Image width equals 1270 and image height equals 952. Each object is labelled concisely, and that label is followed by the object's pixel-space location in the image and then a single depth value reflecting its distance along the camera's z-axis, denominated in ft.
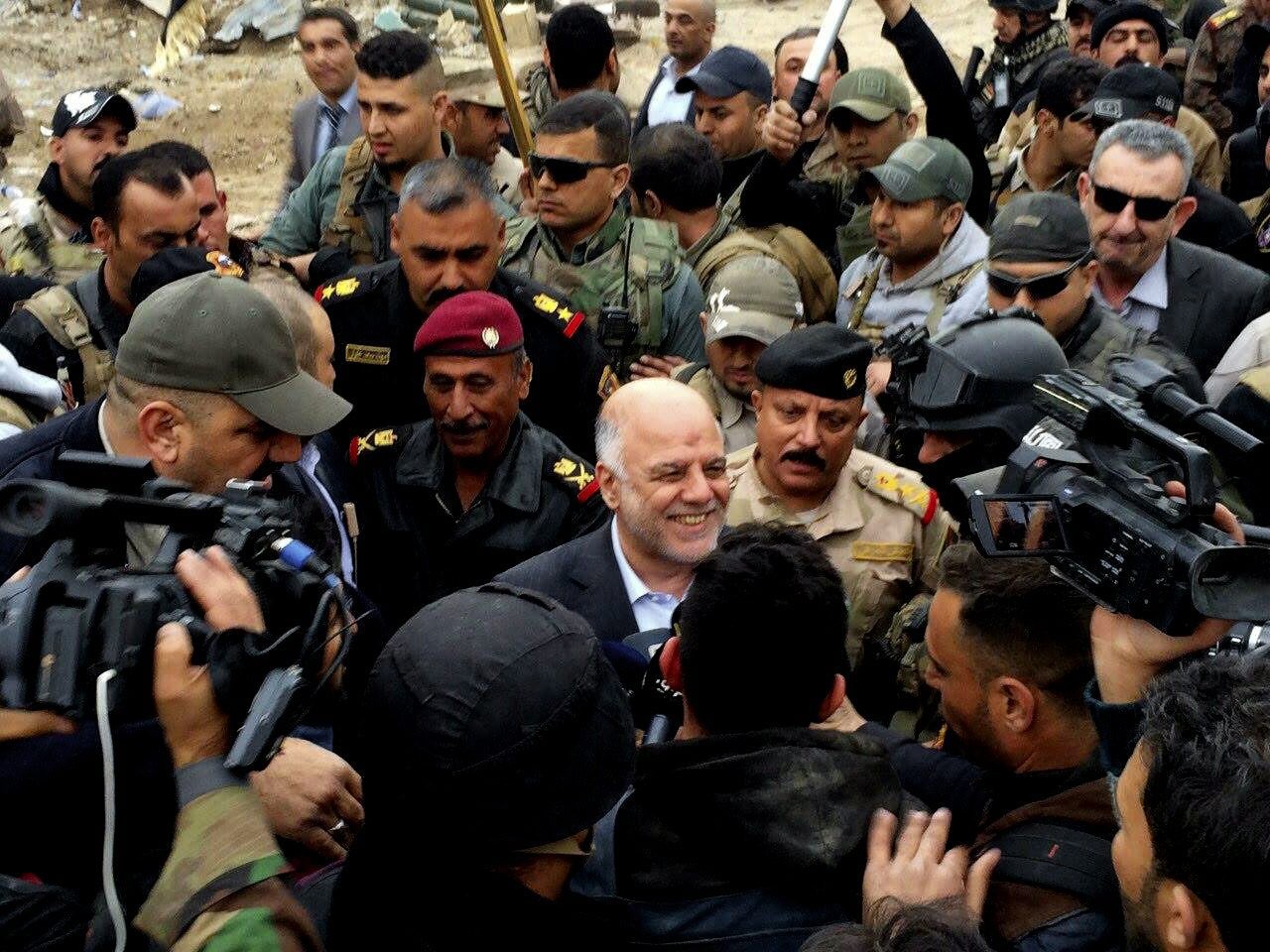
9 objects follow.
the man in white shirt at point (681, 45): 26.61
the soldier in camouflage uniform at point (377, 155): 19.86
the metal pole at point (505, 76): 22.58
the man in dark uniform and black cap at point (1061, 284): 15.05
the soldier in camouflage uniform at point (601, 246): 17.81
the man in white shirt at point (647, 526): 12.55
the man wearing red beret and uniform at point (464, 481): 14.47
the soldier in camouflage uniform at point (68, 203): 19.39
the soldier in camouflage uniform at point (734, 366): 15.80
